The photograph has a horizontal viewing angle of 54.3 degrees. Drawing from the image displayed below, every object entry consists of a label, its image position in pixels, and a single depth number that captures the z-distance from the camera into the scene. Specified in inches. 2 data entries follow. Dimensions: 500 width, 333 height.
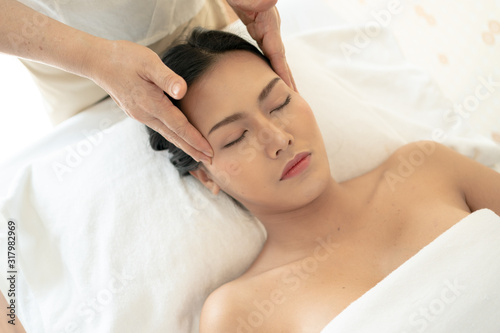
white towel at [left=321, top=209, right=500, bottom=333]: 45.6
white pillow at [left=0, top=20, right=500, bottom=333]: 58.4
